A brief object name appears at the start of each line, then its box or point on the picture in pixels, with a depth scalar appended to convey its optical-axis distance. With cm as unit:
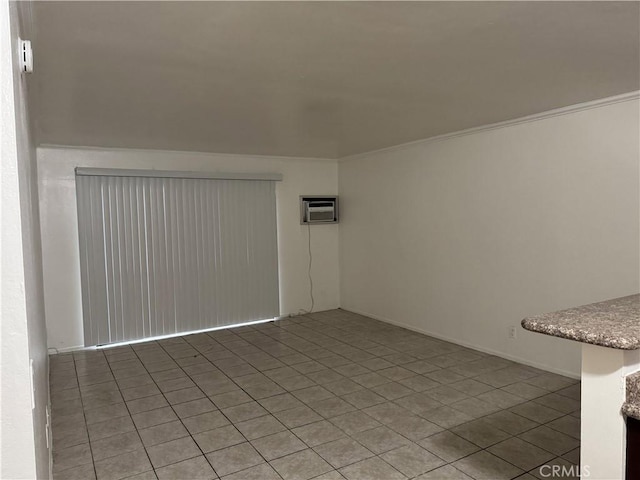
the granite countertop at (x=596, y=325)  126
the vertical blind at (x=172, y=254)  511
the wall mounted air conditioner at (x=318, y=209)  651
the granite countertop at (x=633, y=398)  131
